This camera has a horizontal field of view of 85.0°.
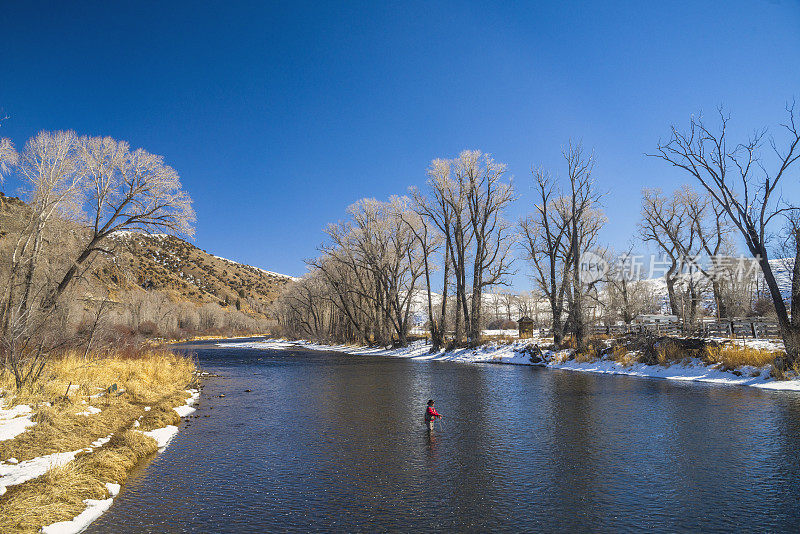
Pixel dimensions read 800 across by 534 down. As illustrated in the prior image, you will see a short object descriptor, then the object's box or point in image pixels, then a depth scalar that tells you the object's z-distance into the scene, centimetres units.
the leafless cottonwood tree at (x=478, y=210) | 3800
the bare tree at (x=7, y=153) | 1859
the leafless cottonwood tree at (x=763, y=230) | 1703
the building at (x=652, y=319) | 3203
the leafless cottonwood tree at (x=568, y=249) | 2995
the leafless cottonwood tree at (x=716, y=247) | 3612
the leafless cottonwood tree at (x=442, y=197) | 3956
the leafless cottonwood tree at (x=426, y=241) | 4191
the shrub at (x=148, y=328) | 7056
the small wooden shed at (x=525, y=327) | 4394
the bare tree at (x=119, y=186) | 2006
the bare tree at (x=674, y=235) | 3881
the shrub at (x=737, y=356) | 1784
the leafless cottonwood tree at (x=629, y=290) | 4438
